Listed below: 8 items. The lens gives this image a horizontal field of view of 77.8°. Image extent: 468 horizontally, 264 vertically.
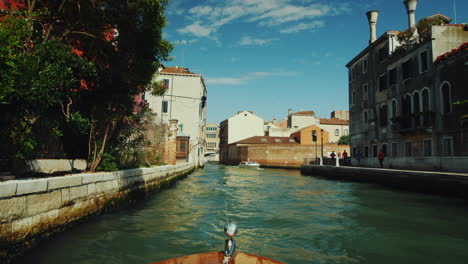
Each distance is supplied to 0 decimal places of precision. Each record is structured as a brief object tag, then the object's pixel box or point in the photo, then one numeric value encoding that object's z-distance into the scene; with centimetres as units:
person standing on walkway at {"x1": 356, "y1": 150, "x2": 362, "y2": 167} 2338
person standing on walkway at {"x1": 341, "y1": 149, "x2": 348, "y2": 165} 2608
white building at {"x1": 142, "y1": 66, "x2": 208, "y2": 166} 3812
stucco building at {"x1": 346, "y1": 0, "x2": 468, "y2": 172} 1475
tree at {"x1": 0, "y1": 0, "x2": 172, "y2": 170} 691
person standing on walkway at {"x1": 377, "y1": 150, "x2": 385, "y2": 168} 1917
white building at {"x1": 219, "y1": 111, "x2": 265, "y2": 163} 6438
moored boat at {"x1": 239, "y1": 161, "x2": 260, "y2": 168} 4403
